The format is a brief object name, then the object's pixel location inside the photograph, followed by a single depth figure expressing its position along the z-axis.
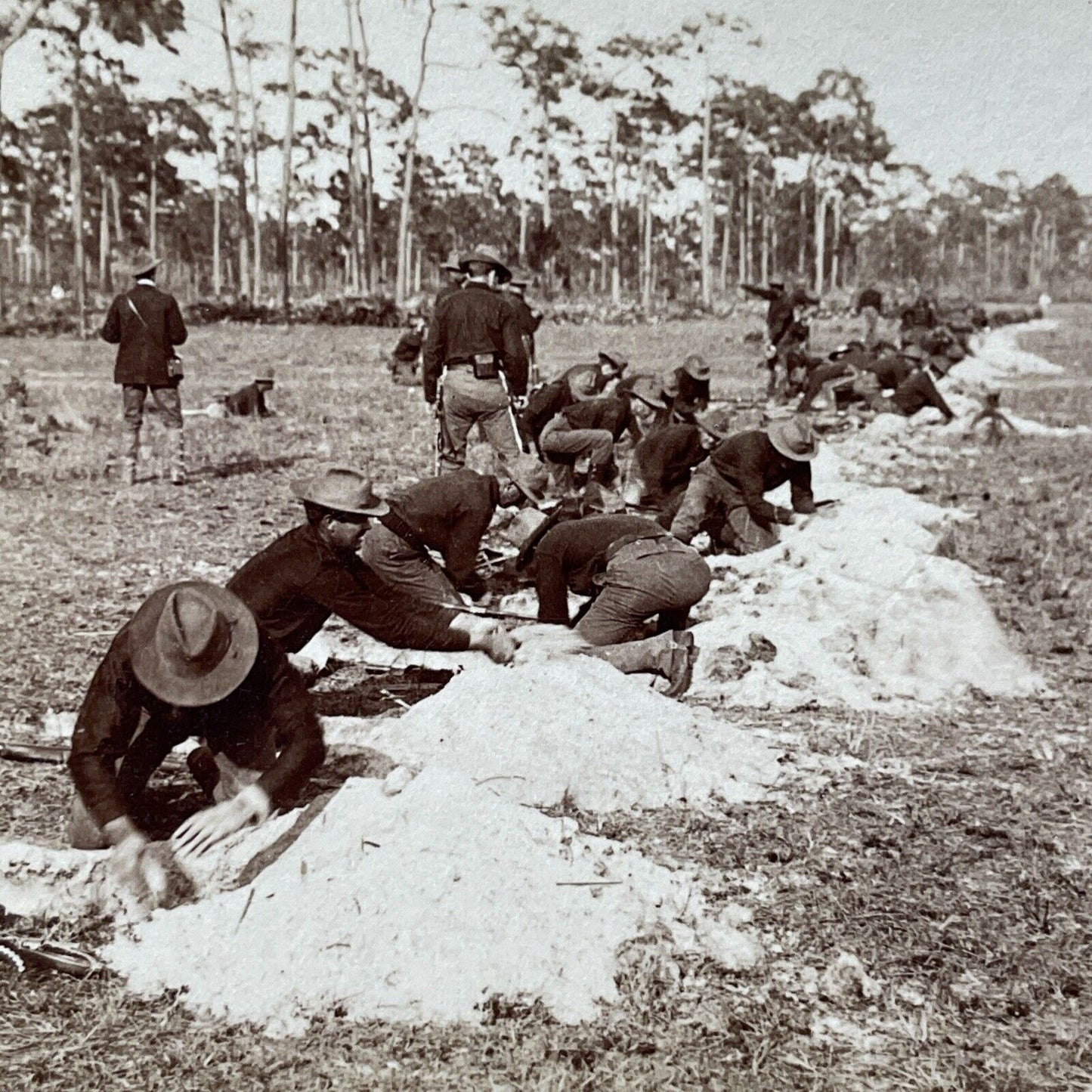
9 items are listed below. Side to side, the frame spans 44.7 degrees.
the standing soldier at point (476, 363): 8.19
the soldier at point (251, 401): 13.40
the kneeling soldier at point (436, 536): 5.73
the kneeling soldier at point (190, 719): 3.37
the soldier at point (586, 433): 8.87
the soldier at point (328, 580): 4.28
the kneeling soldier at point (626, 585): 5.59
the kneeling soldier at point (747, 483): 7.70
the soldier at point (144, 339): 9.19
